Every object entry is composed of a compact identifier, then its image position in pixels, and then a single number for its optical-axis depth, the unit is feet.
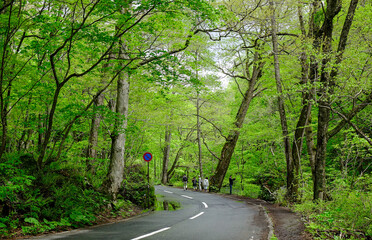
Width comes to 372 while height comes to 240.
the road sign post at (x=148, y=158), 46.70
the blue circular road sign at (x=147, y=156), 47.61
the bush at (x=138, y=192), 47.09
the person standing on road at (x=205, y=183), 86.07
